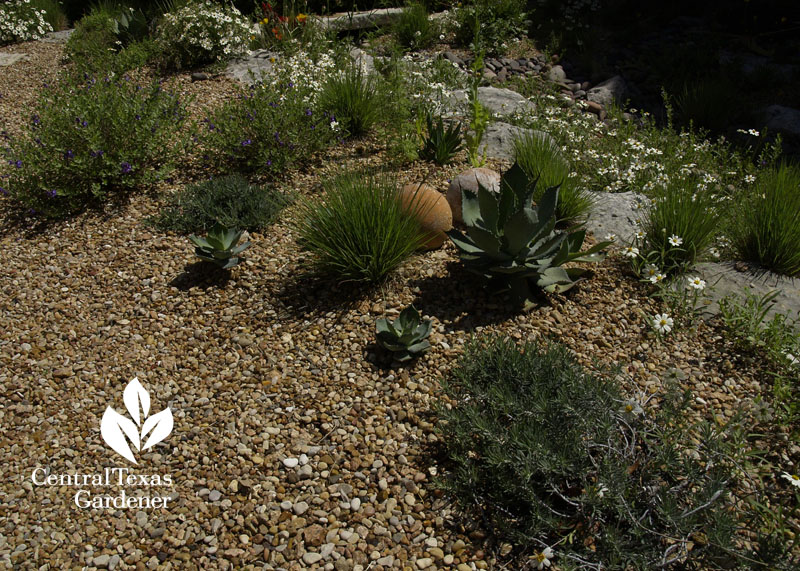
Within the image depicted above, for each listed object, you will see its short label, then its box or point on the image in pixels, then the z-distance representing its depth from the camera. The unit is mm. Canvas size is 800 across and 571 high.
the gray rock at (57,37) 8992
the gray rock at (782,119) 6430
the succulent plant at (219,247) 3914
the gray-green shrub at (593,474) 2258
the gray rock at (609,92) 7234
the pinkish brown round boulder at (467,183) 4297
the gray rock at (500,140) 5289
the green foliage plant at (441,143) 4965
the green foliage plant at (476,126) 4914
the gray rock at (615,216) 4285
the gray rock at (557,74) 7801
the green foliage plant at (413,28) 8344
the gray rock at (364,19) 8711
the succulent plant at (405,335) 3236
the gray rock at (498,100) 6192
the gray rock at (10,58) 8172
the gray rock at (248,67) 7207
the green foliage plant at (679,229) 3811
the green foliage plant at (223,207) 4473
